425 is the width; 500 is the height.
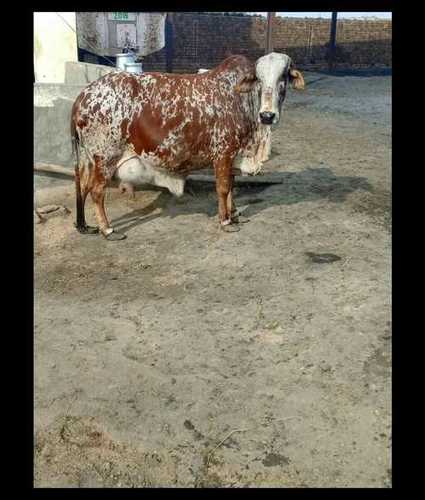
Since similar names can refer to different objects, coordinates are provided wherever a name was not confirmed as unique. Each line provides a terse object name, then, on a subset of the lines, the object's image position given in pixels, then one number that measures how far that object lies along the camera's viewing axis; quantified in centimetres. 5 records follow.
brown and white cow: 546
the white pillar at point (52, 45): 1132
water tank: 1216
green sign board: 1286
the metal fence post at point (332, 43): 1991
